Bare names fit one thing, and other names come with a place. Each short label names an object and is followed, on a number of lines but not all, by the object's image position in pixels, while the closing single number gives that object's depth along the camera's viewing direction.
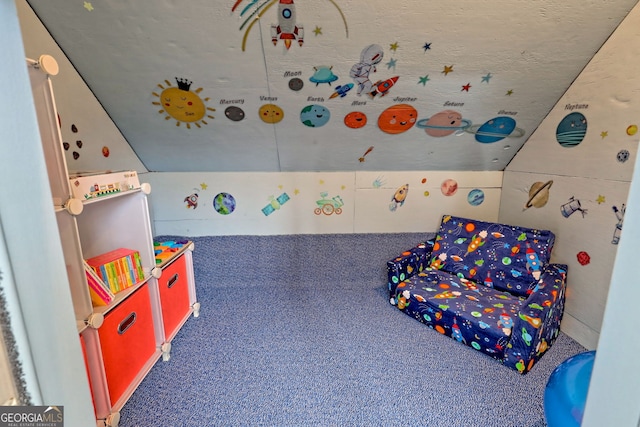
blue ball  0.89
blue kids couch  1.65
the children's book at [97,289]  1.25
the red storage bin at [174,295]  1.81
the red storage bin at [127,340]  1.31
